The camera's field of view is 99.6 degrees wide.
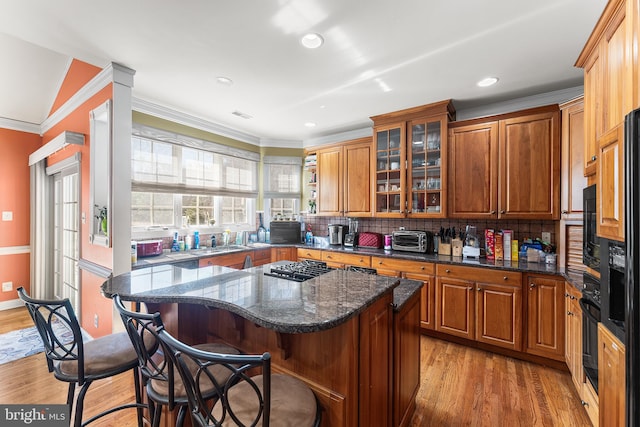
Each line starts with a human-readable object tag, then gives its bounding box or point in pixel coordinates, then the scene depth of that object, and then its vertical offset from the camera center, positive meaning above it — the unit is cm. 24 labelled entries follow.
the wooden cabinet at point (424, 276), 303 -73
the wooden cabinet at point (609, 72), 123 +76
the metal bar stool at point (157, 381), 109 -75
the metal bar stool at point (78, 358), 131 -76
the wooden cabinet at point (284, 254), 421 -65
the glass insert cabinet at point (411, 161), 326 +66
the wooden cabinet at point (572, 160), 238 +48
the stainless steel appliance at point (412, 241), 345 -37
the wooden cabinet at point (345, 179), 393 +51
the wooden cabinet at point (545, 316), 241 -95
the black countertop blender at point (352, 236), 411 -36
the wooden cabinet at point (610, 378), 120 -80
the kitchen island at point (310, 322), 113 -54
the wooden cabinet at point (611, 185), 124 +14
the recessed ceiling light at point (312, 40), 199 +130
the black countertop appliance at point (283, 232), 452 -33
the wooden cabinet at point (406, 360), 154 -93
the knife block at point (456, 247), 323 -41
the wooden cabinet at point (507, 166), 271 +50
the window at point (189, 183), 337 +43
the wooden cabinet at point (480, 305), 261 -94
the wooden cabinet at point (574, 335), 201 -97
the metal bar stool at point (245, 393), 82 -74
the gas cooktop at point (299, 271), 170 -39
